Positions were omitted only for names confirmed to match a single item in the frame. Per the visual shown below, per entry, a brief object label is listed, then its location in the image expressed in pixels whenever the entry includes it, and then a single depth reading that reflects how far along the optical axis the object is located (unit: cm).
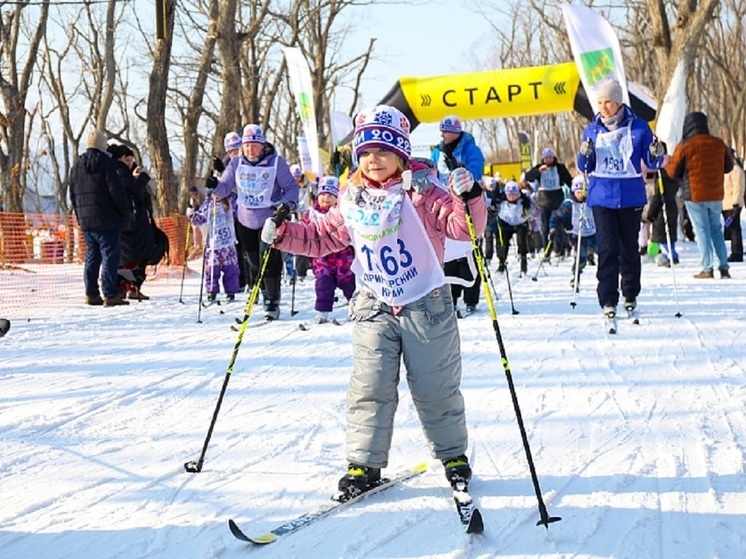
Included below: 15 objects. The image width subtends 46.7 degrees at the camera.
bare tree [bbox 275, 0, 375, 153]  2738
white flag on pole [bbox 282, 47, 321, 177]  1557
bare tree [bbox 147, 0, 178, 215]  1538
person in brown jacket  1157
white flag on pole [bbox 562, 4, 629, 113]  1229
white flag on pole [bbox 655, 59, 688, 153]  1563
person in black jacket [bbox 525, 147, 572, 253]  1495
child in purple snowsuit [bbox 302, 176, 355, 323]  862
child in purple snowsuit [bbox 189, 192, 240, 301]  1084
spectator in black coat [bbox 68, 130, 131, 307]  1005
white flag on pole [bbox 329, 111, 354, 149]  2079
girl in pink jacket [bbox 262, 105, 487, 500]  347
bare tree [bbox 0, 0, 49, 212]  1744
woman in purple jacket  868
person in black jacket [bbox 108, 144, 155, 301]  1070
